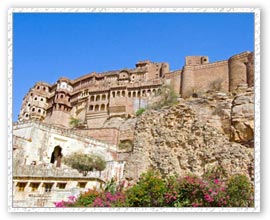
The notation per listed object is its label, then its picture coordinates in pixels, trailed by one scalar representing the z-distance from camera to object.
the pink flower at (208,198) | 7.29
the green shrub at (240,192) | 7.16
